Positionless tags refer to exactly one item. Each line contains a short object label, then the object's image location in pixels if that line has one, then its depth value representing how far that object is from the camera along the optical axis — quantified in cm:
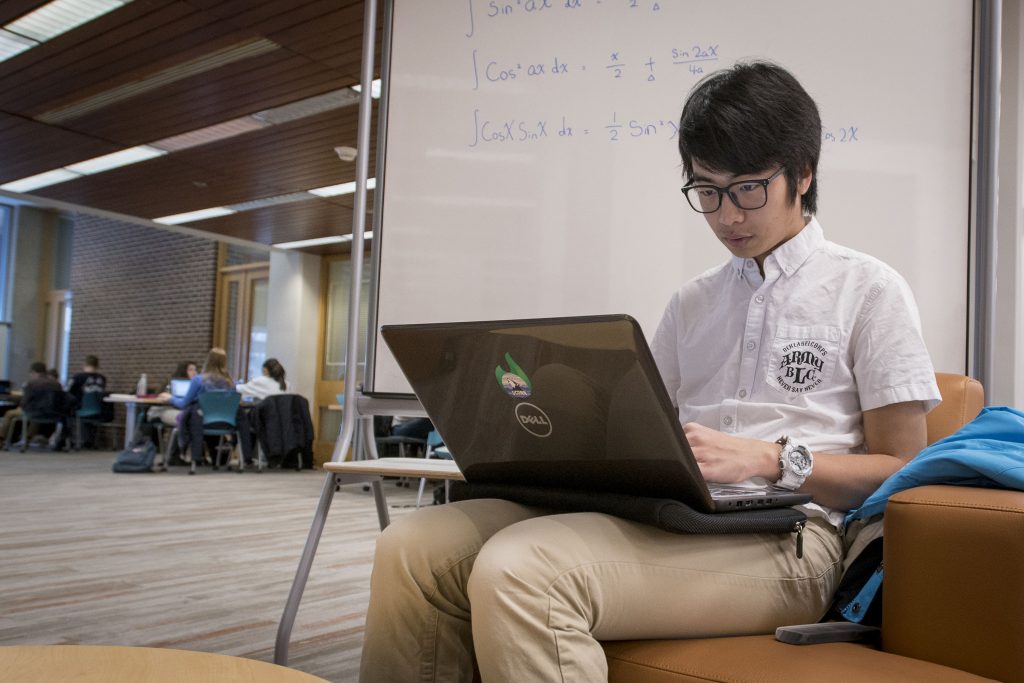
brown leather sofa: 87
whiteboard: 168
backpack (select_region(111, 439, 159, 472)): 820
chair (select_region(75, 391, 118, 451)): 1109
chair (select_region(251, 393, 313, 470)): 899
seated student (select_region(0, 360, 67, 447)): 1056
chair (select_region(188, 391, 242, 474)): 852
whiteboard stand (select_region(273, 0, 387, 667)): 207
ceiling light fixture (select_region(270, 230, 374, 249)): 994
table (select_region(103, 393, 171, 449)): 909
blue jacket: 96
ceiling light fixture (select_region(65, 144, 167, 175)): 694
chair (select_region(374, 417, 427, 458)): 693
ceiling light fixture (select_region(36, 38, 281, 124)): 493
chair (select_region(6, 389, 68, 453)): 1068
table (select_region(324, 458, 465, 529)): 164
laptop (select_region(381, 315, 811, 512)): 89
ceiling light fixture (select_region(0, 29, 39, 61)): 489
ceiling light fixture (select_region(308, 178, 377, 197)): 779
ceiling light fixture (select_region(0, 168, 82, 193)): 775
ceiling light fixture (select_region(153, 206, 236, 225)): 890
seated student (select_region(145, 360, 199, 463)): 904
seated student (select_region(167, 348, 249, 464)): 859
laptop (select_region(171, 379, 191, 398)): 945
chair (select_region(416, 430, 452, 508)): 598
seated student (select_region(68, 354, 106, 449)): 1114
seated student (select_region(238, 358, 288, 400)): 925
